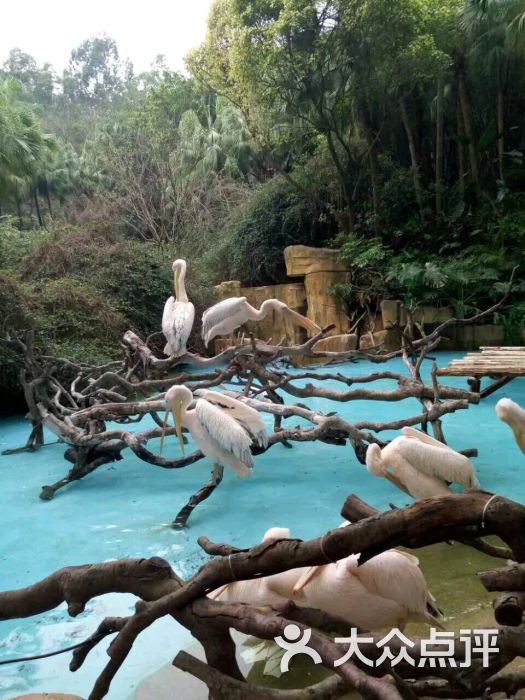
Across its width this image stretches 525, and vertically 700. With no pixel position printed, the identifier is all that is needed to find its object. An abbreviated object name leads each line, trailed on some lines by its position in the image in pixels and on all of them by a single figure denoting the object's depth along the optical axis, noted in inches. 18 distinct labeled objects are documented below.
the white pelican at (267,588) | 106.3
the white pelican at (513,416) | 124.7
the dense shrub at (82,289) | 437.1
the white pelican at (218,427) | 187.8
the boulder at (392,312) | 581.9
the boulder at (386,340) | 573.0
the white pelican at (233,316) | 257.9
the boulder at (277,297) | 628.4
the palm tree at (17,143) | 681.0
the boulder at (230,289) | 653.1
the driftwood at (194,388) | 214.7
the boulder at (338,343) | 570.3
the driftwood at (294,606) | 60.8
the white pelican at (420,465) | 152.7
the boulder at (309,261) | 639.1
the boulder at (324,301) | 631.2
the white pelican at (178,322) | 266.4
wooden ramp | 252.8
